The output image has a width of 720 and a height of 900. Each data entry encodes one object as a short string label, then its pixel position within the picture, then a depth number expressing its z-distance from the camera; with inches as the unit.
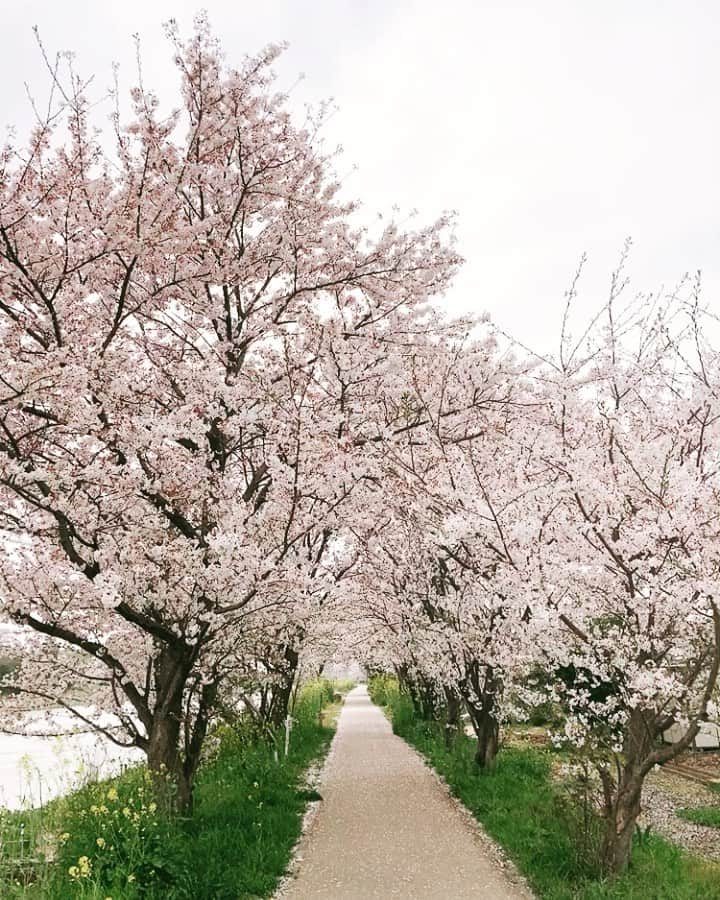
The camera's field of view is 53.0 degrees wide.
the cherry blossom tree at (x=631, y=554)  202.1
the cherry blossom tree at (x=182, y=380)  210.4
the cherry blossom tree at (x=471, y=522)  239.3
